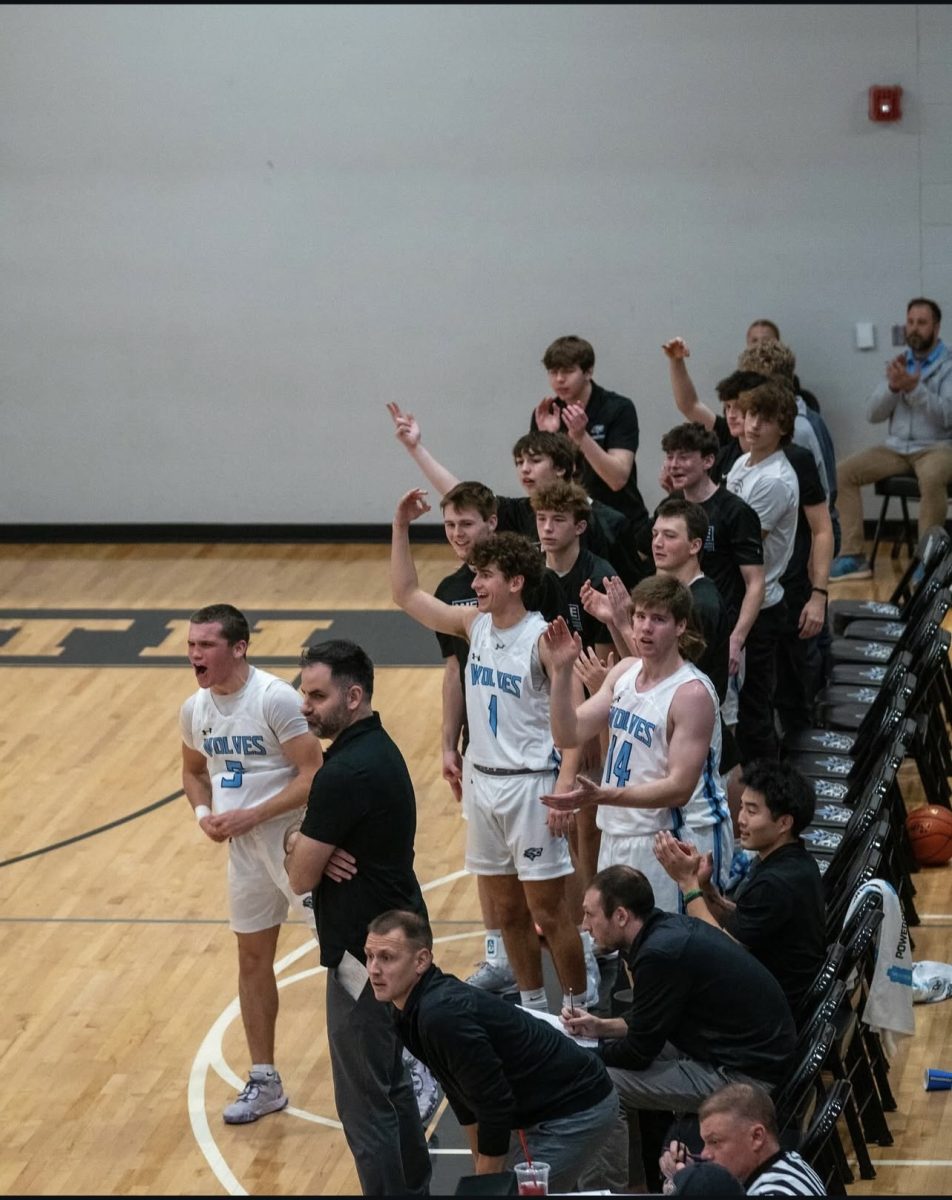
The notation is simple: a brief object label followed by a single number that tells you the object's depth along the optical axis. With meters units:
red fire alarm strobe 23.93
